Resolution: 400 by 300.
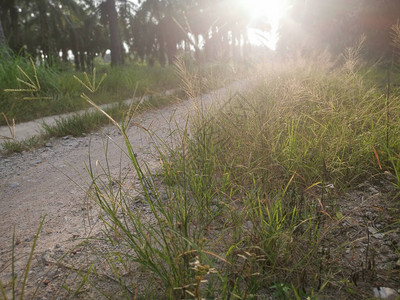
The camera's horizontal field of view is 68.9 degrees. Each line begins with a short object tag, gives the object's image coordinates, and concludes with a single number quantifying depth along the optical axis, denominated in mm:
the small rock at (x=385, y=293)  1109
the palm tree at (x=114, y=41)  12539
